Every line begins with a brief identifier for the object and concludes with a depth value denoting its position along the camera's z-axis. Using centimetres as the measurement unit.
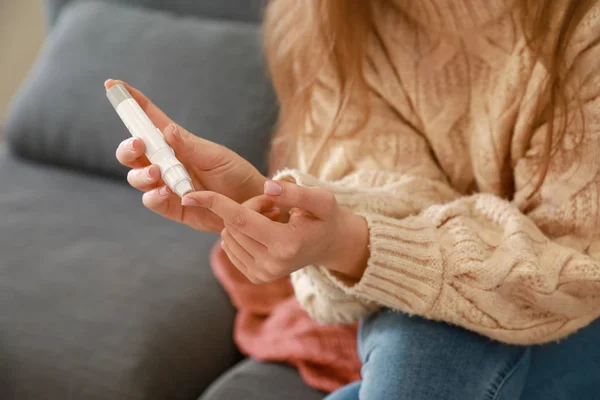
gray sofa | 97
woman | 67
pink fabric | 94
